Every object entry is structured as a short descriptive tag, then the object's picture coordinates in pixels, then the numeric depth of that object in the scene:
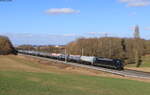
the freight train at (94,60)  70.19
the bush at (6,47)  168.81
